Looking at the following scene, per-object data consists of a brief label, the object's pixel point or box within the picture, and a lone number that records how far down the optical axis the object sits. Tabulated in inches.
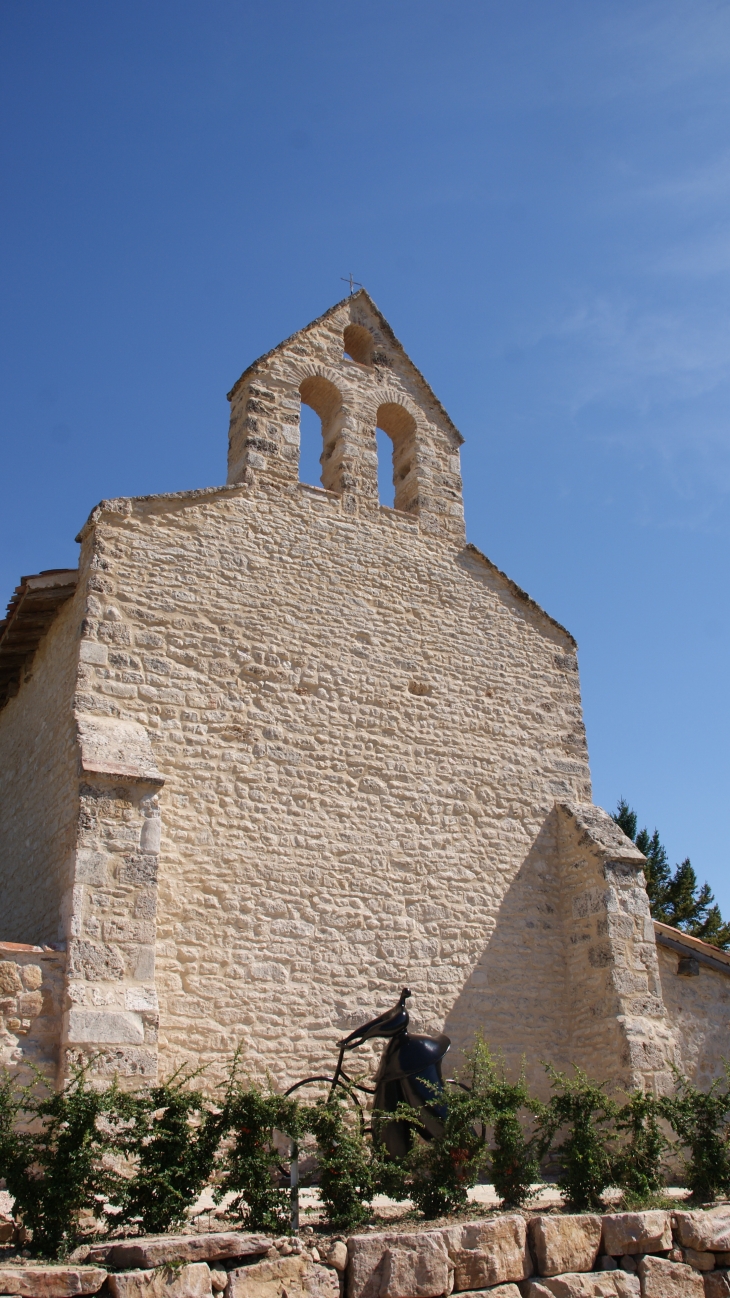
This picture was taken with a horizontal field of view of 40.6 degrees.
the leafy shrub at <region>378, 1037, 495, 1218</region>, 221.0
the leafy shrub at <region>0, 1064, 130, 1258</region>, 185.8
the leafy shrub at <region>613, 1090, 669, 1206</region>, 241.9
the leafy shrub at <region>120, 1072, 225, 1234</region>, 192.4
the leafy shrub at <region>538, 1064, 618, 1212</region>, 235.5
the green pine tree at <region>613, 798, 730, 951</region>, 735.1
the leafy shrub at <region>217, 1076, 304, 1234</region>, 197.2
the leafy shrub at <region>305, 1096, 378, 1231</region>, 206.1
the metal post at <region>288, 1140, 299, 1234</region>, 199.5
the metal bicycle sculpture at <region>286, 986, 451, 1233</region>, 283.1
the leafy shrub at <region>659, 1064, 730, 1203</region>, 251.6
